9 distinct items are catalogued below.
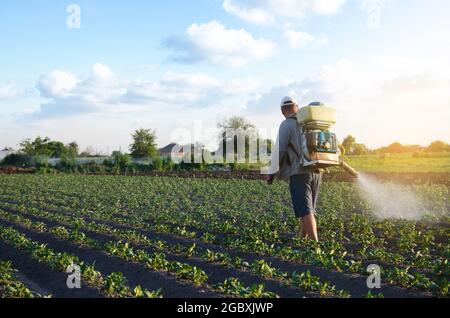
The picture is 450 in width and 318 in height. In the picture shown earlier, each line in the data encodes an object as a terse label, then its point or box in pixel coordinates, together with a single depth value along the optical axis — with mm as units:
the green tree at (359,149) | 50128
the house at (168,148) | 61950
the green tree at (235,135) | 47647
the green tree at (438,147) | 52031
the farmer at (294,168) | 6906
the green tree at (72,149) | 50631
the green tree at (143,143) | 50188
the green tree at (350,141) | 47291
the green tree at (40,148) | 54844
